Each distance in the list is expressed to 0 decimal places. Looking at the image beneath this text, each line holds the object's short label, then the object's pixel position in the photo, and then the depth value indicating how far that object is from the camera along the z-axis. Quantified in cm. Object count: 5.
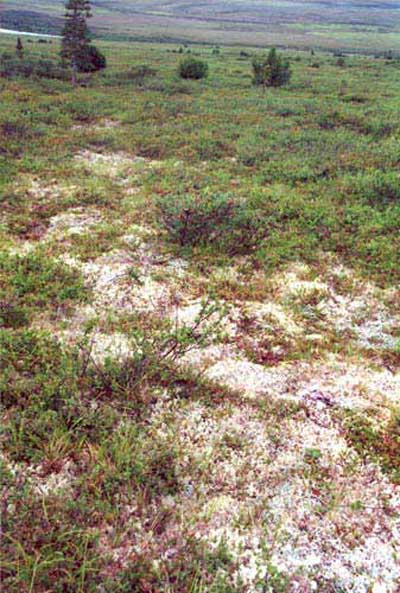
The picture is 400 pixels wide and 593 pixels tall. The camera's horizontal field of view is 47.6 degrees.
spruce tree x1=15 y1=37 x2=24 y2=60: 3880
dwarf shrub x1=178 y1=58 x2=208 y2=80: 3484
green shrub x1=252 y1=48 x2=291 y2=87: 3284
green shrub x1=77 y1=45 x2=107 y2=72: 3336
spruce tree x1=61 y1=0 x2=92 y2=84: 3045
